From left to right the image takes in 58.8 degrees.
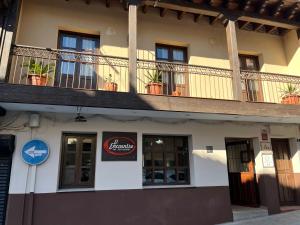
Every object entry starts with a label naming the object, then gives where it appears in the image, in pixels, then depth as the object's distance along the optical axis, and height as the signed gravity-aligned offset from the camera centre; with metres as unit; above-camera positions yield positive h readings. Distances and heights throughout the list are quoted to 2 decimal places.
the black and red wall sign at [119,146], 6.94 +0.82
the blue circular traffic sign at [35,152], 6.28 +0.63
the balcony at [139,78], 6.44 +2.87
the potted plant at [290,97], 7.94 +2.34
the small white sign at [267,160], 8.40 +0.52
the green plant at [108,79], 7.56 +2.76
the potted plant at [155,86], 6.84 +2.32
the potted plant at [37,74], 6.05 +2.35
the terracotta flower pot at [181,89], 8.39 +2.72
